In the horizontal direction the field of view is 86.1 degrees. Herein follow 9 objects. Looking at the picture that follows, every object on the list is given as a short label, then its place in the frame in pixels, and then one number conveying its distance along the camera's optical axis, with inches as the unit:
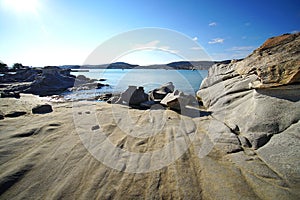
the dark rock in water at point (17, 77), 1361.6
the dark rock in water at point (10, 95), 508.1
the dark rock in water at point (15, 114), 256.5
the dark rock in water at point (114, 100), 407.3
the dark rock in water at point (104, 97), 571.2
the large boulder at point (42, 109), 284.3
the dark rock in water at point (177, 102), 309.3
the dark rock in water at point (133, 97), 392.8
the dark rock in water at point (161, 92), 453.7
